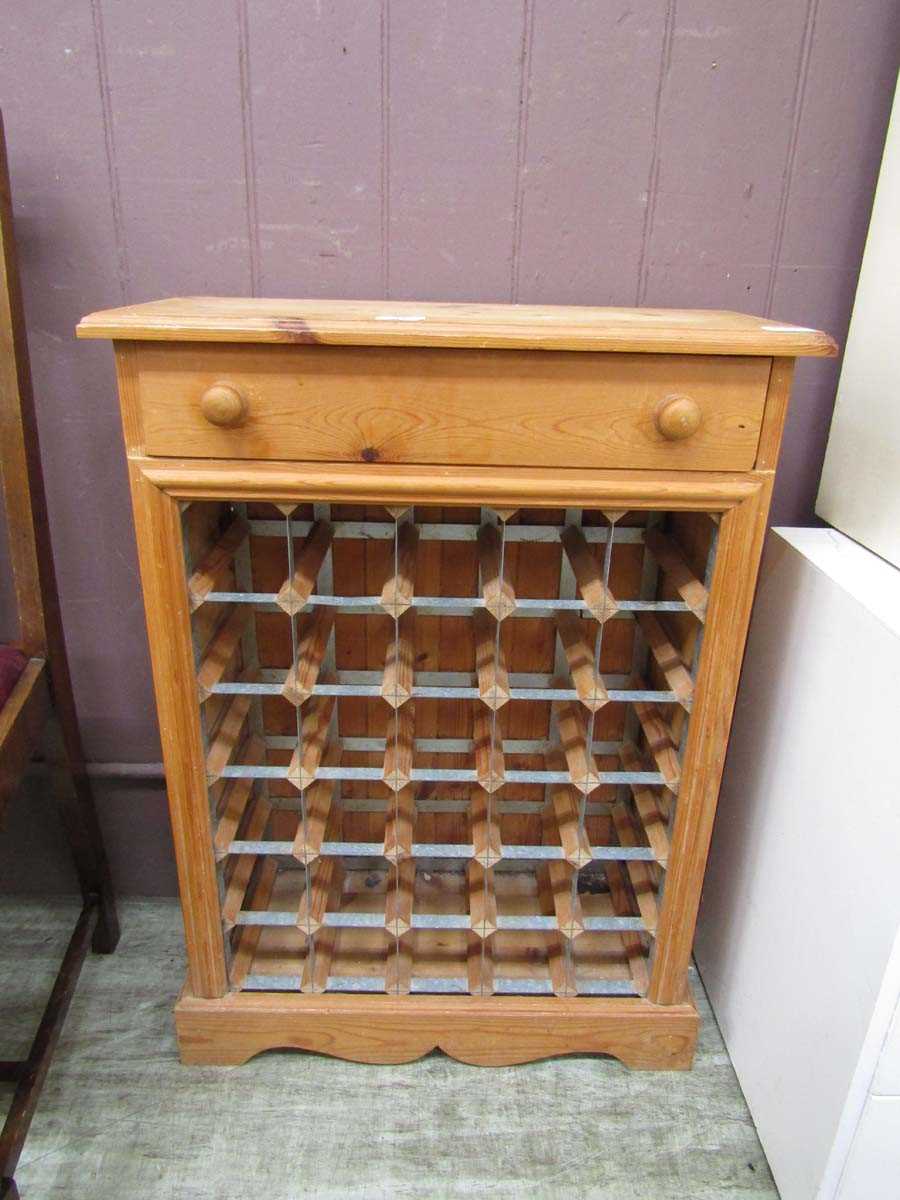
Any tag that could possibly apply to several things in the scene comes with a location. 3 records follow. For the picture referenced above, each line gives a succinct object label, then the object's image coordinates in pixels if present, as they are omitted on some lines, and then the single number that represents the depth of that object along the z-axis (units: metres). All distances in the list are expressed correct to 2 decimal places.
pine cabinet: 0.97
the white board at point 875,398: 1.17
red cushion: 1.18
